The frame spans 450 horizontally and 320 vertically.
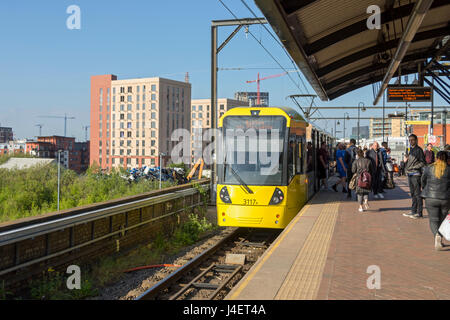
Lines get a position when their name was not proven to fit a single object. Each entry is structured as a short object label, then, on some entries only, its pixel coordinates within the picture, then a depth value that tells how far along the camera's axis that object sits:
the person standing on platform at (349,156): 16.60
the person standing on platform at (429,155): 15.27
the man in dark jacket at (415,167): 10.87
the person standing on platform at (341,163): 16.83
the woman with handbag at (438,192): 8.09
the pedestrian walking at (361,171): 12.30
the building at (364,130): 144.25
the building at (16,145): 137.15
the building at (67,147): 129.69
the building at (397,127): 182.65
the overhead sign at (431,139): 21.86
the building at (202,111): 143.76
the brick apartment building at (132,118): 113.88
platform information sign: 16.56
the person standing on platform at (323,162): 18.61
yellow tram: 11.42
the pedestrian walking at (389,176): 16.35
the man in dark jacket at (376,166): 14.52
